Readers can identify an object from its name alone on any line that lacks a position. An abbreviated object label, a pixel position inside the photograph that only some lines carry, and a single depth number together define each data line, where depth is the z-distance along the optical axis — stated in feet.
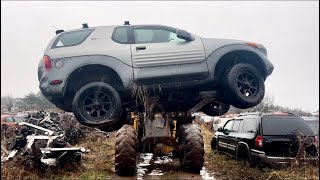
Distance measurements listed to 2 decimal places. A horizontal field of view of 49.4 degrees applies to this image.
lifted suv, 19.76
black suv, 24.80
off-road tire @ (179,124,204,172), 24.40
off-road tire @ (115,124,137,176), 23.62
